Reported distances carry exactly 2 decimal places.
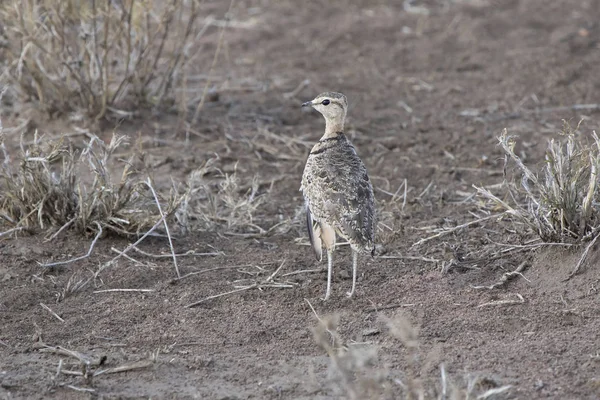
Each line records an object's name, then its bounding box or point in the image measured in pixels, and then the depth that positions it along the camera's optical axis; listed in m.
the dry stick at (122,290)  11.30
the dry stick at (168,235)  11.63
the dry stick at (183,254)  12.13
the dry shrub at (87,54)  15.45
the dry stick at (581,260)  10.57
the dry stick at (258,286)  11.09
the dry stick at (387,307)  10.69
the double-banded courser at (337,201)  10.93
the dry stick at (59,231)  12.20
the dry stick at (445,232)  11.66
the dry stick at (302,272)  11.70
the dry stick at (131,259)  11.92
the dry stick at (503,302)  10.41
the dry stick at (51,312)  10.57
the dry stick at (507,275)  10.85
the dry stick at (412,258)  11.77
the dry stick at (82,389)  8.91
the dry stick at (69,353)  9.33
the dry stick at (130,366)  9.32
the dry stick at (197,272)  11.61
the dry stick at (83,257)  11.67
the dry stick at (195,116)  16.04
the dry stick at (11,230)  11.94
